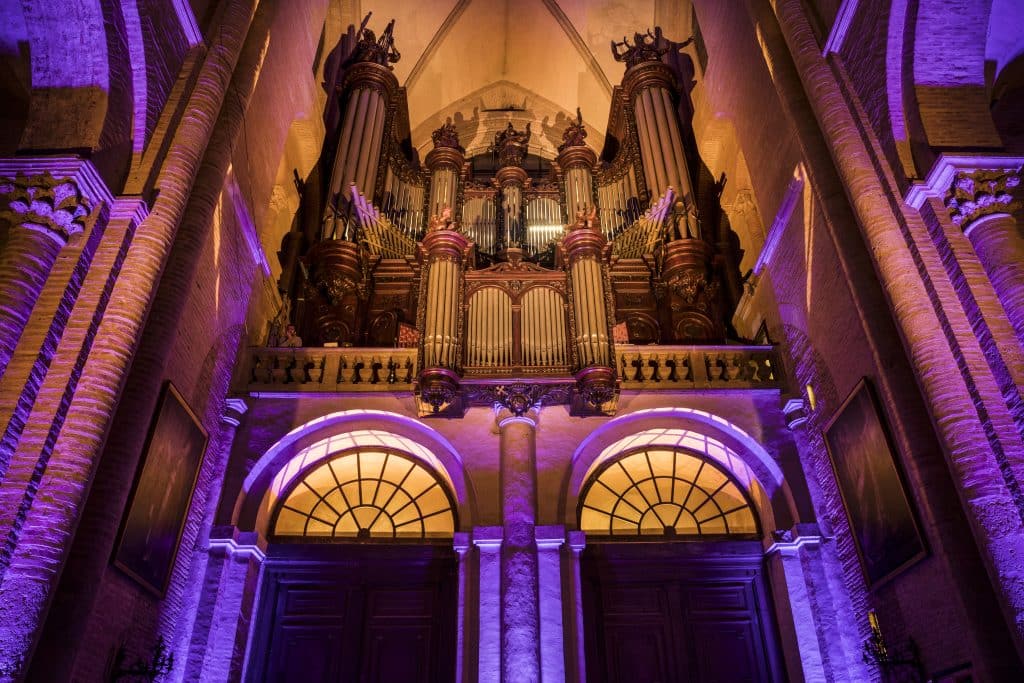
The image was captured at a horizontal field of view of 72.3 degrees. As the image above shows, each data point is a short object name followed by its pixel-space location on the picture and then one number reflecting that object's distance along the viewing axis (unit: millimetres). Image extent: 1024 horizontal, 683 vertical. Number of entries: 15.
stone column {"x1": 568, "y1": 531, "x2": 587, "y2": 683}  7113
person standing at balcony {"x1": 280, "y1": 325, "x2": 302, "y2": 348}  9502
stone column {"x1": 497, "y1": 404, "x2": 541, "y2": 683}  6969
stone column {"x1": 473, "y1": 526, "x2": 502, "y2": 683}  7027
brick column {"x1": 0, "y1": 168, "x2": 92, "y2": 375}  5227
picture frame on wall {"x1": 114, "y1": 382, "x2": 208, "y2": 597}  5992
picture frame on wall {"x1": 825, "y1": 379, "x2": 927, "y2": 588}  5910
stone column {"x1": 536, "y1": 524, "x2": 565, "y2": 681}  7012
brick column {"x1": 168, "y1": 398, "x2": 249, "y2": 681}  6988
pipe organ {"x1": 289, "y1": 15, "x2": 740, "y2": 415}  8766
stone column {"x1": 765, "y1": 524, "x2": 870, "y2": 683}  7055
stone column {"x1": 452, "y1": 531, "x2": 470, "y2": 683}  7191
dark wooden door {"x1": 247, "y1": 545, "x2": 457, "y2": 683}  7969
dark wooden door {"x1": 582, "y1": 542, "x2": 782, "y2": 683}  7973
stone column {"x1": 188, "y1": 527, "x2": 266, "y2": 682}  7086
